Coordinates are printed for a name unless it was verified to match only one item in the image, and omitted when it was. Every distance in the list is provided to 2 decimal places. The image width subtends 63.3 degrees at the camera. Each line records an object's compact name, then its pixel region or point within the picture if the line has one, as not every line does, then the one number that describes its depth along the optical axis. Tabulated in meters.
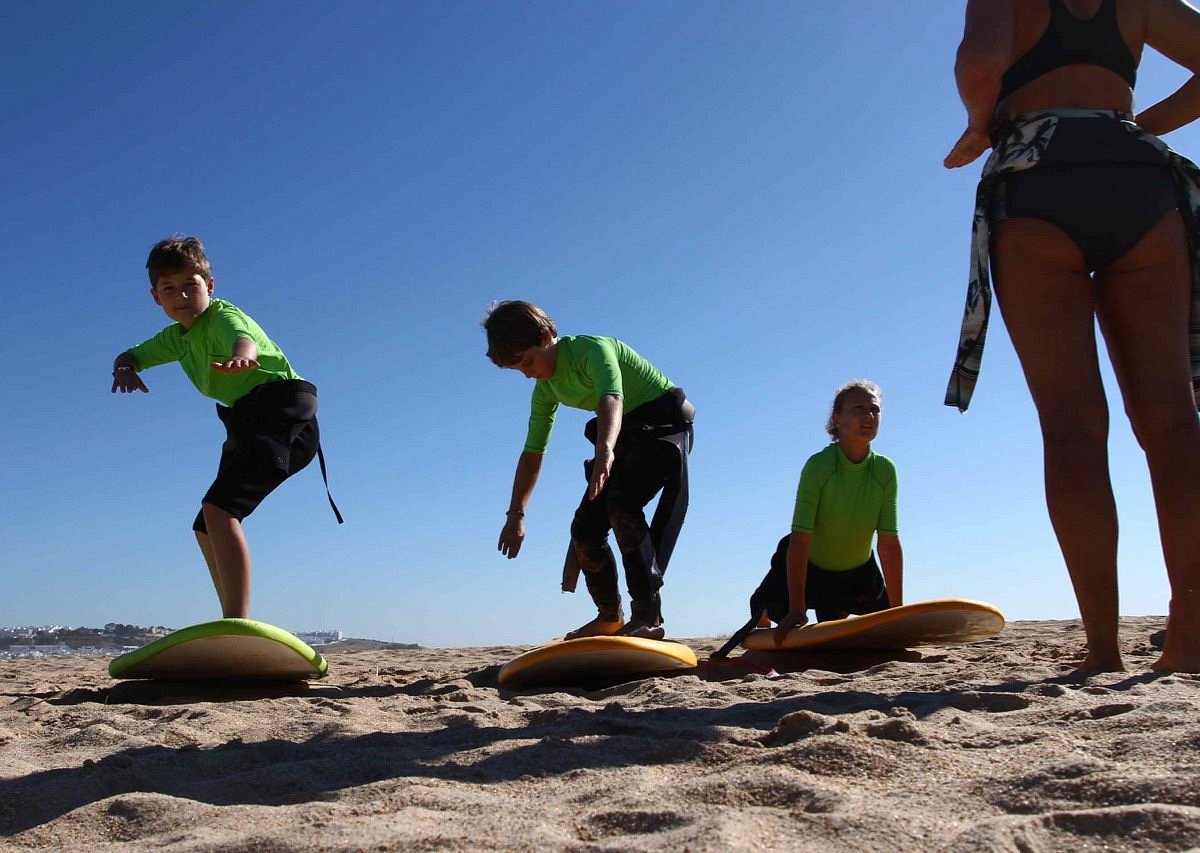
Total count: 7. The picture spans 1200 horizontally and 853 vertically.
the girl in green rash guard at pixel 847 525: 4.87
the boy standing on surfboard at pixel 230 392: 4.04
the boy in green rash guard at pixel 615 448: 4.69
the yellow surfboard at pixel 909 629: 3.85
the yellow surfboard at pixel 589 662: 3.63
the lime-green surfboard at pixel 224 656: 3.52
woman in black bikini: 2.64
